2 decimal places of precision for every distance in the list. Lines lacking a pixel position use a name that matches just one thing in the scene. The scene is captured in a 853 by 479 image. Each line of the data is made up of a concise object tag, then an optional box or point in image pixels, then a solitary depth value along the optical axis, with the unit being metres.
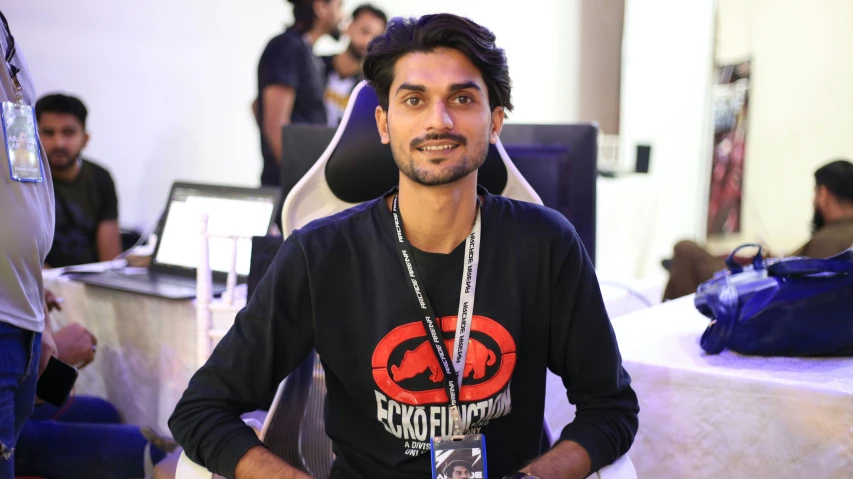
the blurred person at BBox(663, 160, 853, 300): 3.01
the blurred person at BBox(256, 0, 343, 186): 3.35
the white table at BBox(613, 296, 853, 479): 1.43
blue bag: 1.55
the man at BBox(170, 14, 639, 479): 1.16
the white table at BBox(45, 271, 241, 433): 2.16
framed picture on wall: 5.81
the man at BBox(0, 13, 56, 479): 1.24
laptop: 2.26
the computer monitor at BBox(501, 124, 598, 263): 1.77
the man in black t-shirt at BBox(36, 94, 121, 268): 2.96
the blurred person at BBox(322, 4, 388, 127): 4.13
